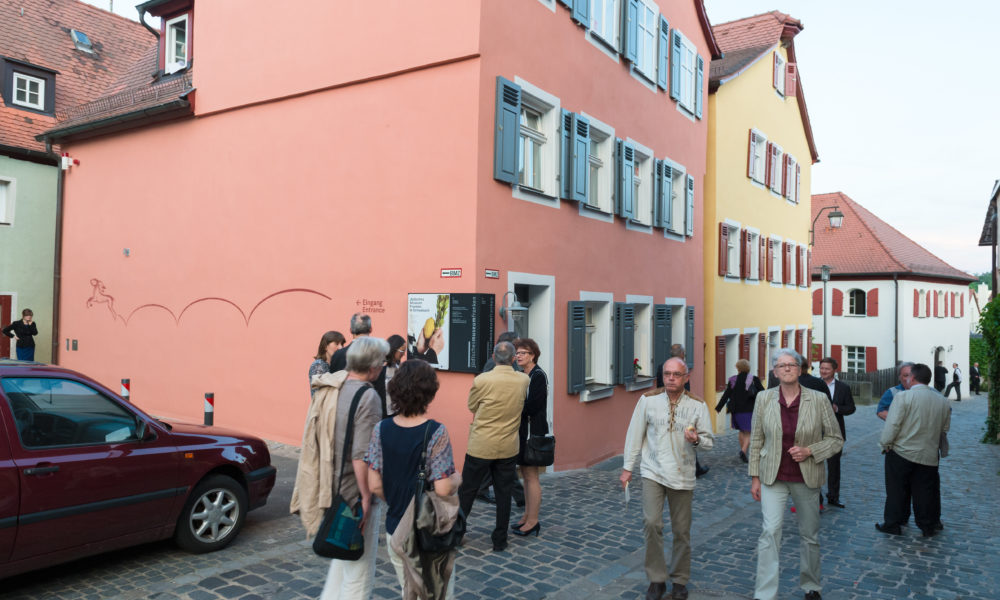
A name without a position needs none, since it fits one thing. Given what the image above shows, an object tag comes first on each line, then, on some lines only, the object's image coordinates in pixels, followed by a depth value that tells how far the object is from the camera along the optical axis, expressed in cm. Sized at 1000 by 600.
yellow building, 1802
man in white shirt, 506
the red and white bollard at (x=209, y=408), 927
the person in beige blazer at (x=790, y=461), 500
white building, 3772
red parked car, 453
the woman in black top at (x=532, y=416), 641
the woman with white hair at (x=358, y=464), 396
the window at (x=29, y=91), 1681
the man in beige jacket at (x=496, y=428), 589
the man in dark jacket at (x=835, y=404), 847
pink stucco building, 930
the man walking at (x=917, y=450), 711
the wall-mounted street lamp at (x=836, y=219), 2211
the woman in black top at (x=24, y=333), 1408
